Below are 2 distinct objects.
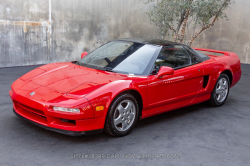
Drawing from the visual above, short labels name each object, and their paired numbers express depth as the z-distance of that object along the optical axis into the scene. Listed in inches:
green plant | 323.0
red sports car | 136.1
